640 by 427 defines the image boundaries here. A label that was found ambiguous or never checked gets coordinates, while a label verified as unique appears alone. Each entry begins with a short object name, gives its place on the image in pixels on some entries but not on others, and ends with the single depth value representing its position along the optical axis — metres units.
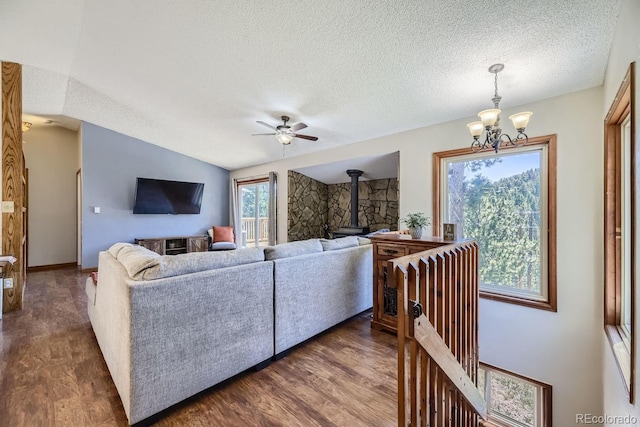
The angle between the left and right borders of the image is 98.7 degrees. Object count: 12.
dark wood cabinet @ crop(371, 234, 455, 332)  2.70
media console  5.96
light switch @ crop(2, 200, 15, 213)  3.36
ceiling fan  3.68
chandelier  2.20
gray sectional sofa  1.59
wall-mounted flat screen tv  5.88
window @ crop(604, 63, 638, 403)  2.11
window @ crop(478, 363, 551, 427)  2.79
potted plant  2.74
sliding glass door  6.85
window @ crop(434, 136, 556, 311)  2.82
